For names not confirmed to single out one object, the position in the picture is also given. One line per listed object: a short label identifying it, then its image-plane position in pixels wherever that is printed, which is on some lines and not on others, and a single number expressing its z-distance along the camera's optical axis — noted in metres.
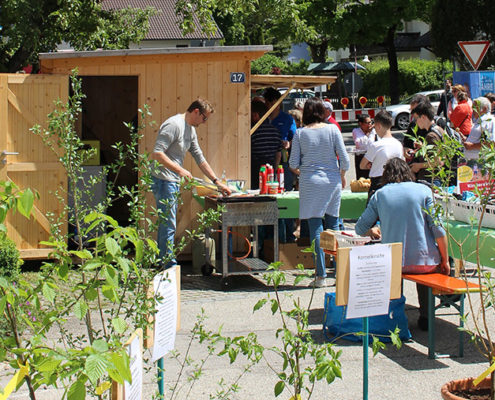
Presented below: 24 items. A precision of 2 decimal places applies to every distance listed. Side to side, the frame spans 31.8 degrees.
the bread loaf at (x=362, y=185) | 10.24
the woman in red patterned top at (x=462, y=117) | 13.30
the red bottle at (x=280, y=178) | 10.11
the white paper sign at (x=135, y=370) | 3.15
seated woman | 6.93
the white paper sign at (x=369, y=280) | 5.32
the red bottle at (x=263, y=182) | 9.72
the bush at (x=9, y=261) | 7.10
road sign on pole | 16.27
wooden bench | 6.37
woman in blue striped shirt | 8.86
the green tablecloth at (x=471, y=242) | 6.86
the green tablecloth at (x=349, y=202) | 9.64
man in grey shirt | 8.77
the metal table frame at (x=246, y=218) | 9.06
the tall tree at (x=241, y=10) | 14.70
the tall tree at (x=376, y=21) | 37.59
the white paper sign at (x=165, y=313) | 3.98
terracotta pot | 4.78
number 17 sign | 10.34
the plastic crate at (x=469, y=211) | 7.14
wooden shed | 9.69
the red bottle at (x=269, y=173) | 9.80
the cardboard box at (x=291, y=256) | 9.88
